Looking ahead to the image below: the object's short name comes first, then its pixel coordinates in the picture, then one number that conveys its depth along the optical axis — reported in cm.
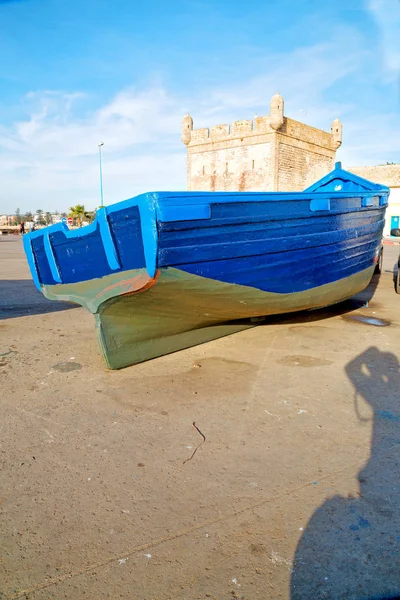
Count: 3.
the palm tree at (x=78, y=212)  5784
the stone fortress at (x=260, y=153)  3166
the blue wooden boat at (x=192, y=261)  354
